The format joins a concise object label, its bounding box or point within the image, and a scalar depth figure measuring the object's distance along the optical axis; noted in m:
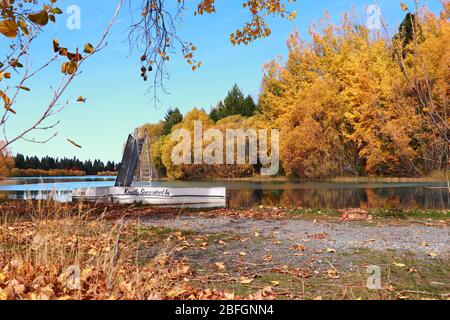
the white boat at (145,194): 20.33
